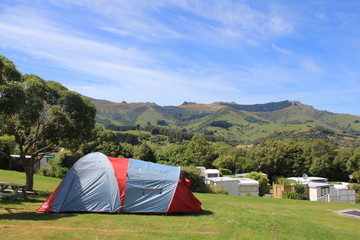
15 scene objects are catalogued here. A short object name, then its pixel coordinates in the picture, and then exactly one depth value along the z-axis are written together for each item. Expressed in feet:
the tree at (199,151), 213.32
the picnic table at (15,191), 44.75
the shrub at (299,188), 100.58
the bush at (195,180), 85.87
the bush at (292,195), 98.17
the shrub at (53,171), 100.65
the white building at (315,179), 162.24
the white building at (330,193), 100.37
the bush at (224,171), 198.18
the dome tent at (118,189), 39.14
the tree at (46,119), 44.47
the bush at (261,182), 123.00
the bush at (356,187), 111.79
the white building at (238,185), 104.27
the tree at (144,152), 189.67
